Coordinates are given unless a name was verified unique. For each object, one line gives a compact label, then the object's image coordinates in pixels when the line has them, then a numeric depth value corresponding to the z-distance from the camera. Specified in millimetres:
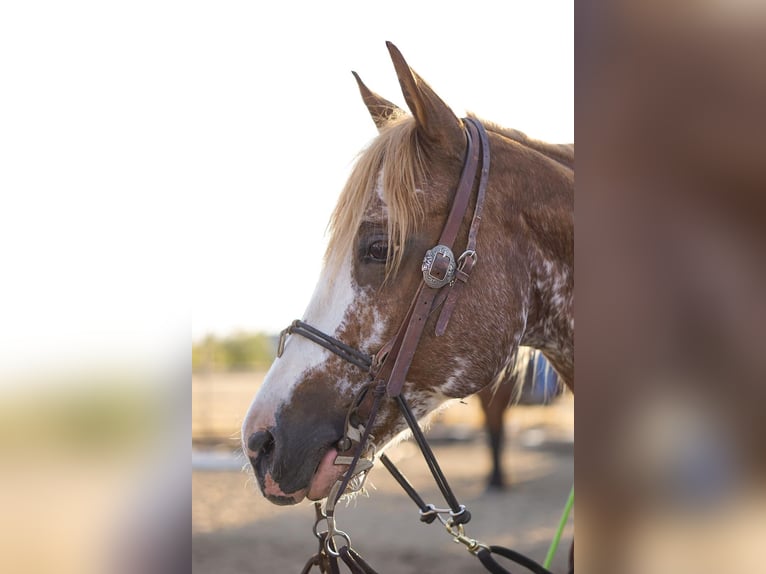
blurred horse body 9992
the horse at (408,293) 1978
